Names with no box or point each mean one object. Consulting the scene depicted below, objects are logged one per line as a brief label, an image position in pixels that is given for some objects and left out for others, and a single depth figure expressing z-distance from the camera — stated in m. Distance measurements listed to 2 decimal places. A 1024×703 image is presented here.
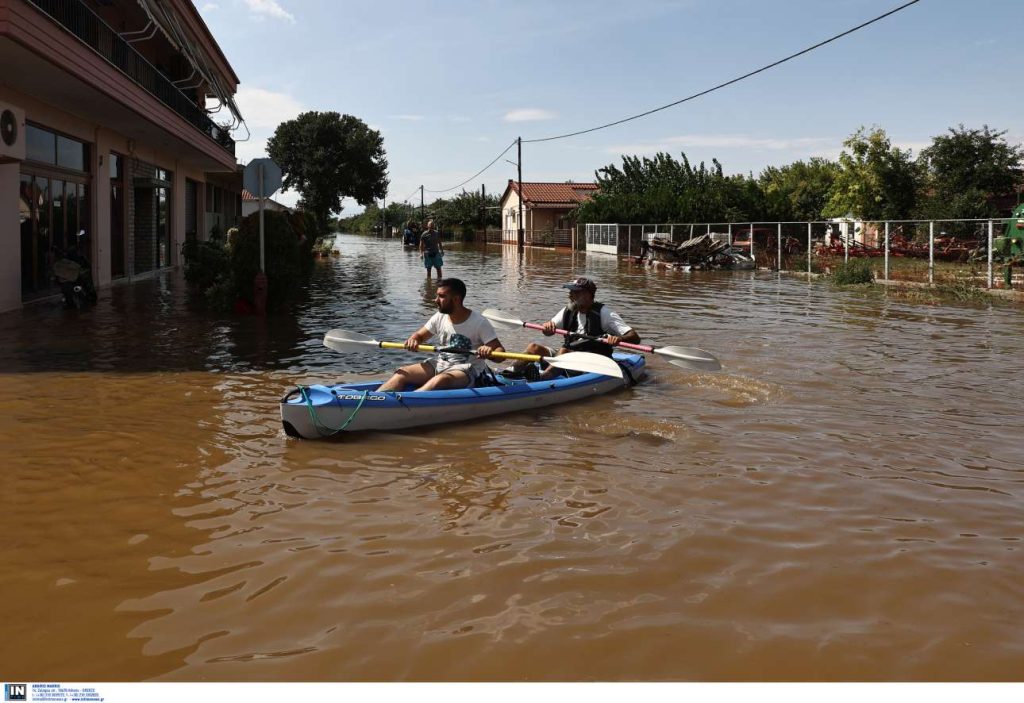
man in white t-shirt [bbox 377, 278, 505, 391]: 7.56
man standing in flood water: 23.27
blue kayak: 6.70
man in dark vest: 8.80
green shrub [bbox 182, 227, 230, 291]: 16.12
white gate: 43.39
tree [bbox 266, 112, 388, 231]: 58.62
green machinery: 19.00
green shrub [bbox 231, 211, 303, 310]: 14.56
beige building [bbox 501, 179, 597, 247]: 63.50
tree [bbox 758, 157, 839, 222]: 42.69
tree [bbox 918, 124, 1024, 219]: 40.25
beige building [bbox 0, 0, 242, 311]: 12.59
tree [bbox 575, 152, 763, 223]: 41.06
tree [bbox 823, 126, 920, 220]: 43.59
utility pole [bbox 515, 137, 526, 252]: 50.52
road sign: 13.75
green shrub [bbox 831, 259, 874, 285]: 22.84
